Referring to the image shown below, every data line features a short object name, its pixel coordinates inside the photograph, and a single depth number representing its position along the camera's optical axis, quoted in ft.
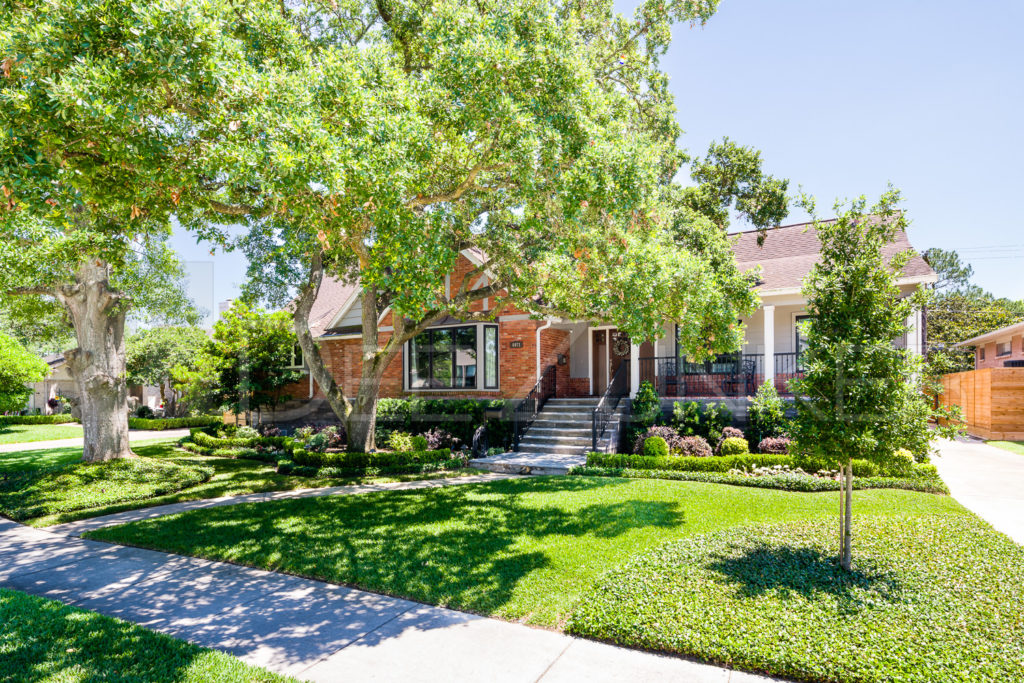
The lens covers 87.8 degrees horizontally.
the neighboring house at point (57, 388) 114.60
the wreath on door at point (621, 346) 54.60
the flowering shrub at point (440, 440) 45.50
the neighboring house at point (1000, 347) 78.23
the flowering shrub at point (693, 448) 38.74
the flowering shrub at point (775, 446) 37.73
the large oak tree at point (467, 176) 21.31
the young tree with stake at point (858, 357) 17.35
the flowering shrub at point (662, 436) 40.17
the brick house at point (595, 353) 48.26
